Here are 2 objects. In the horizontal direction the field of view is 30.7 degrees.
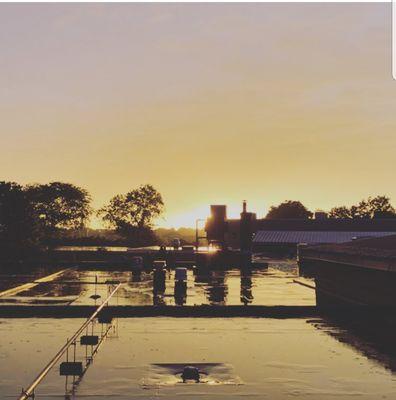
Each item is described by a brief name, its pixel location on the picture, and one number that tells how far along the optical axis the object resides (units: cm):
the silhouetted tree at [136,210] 16588
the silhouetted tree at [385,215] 19572
